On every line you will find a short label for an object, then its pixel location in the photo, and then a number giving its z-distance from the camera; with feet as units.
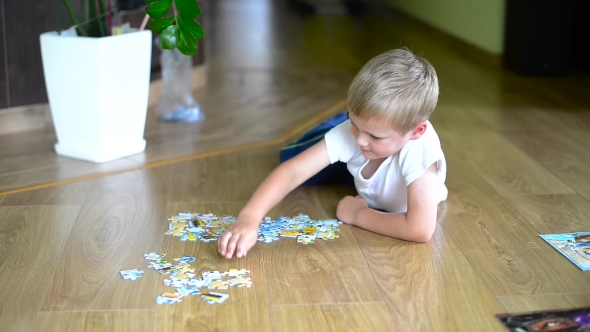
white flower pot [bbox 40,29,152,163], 7.99
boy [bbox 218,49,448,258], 5.64
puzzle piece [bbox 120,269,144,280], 5.41
